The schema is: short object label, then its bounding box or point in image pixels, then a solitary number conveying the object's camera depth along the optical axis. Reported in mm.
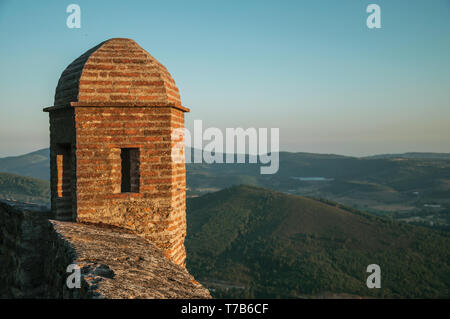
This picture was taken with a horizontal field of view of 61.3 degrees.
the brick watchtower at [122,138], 4953
